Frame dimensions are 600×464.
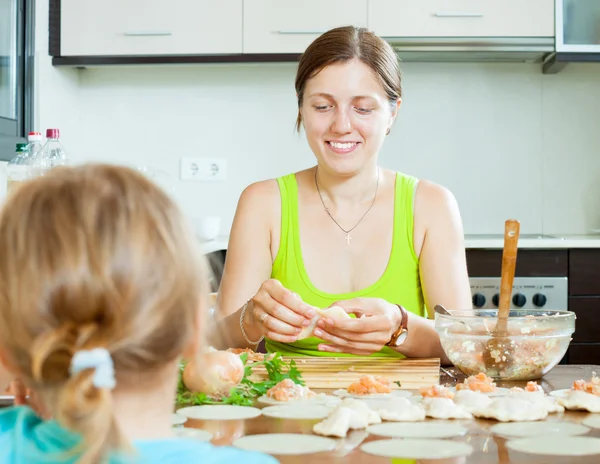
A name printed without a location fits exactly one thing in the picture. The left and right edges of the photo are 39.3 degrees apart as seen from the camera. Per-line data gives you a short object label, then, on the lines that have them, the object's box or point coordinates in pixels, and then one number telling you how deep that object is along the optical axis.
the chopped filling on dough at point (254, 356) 1.42
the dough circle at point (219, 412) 1.09
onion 1.17
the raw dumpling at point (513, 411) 1.06
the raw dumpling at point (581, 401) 1.11
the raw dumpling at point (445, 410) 1.07
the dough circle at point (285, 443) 0.93
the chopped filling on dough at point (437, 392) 1.17
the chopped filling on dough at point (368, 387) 1.22
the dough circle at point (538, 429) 1.00
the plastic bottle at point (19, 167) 2.40
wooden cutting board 1.31
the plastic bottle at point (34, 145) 2.54
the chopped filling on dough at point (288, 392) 1.18
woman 1.89
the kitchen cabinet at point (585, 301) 2.99
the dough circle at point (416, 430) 1.00
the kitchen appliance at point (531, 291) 2.99
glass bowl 1.31
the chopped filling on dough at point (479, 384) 1.21
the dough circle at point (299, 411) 1.09
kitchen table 0.89
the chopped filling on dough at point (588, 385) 1.19
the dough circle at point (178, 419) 1.05
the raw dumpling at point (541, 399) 1.11
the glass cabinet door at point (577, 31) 3.16
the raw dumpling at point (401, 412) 1.07
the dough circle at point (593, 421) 1.04
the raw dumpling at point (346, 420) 1.00
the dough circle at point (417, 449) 0.91
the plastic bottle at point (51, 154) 2.54
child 0.60
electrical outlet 3.58
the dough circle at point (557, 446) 0.92
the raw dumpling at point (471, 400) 1.10
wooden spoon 1.31
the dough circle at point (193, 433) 0.99
